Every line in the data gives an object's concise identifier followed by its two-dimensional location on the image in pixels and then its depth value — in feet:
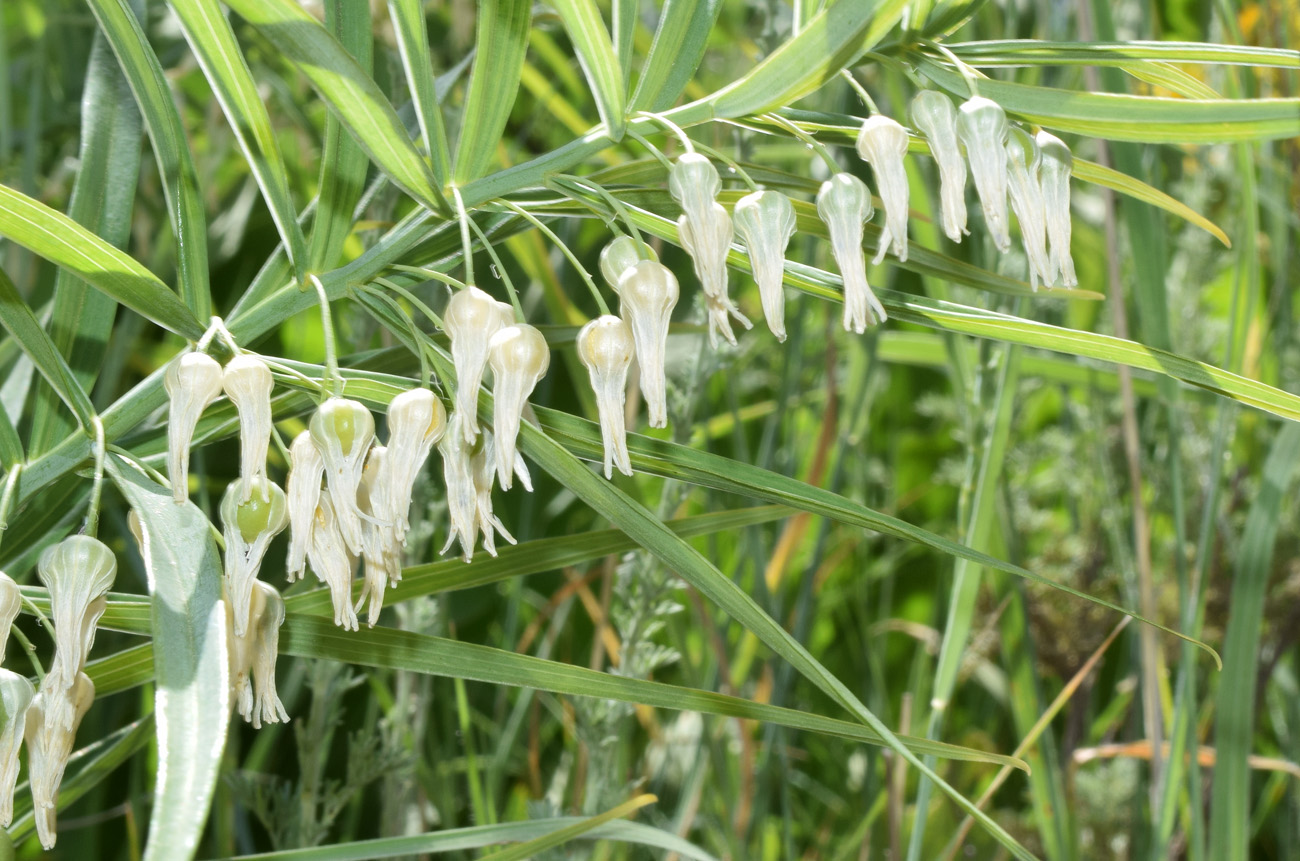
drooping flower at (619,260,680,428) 0.88
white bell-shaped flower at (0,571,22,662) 0.86
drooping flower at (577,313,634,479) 0.89
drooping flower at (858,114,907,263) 0.89
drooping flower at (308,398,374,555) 0.87
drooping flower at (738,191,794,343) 0.89
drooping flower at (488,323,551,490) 0.87
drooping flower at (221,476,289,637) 0.87
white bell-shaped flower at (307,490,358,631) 0.89
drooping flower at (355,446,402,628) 0.89
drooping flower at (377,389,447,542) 0.87
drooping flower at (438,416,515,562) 0.88
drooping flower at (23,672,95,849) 0.87
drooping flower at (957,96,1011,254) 0.88
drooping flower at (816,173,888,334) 0.89
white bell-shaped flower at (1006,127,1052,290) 0.90
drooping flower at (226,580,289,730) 0.89
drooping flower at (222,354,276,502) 0.86
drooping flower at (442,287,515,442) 0.87
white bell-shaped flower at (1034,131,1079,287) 0.91
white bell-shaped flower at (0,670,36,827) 0.87
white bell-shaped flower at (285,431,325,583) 0.87
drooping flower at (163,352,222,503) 0.86
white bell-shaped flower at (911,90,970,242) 0.90
